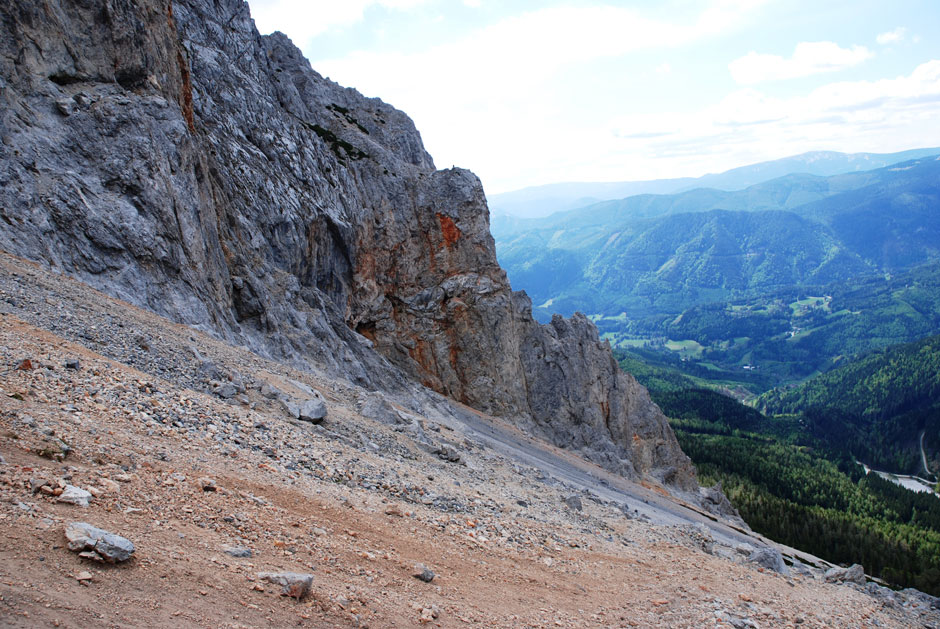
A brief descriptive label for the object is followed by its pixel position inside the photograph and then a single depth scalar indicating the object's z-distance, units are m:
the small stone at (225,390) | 18.28
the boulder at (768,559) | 24.89
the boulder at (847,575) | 29.20
